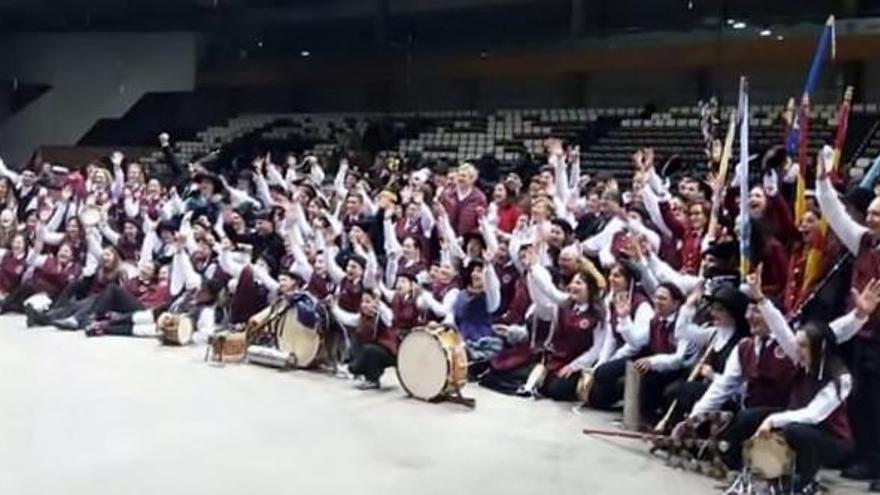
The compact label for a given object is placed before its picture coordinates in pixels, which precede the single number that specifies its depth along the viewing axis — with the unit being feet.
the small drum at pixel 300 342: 28.84
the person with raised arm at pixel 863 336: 18.69
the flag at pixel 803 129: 20.51
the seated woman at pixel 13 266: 39.86
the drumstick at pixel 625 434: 21.48
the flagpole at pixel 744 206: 19.89
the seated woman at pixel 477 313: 27.71
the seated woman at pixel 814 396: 17.66
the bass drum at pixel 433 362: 24.36
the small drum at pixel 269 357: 28.99
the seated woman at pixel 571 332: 25.34
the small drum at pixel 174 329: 32.76
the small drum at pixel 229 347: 30.04
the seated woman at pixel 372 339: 26.89
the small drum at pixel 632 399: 22.58
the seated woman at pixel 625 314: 23.79
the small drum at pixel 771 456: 17.52
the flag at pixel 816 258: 19.89
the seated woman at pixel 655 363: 22.34
